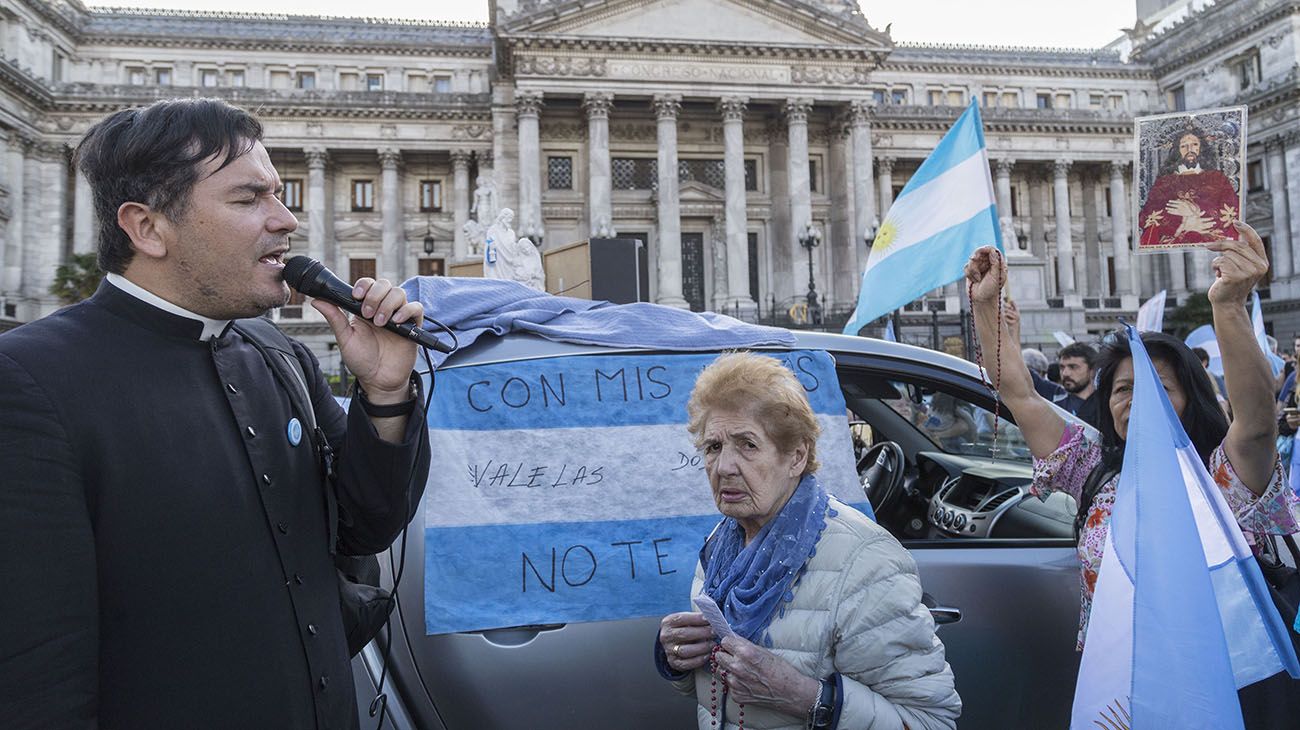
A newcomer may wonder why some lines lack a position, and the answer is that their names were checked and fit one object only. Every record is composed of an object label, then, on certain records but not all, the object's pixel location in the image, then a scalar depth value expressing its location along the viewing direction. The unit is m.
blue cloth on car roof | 3.23
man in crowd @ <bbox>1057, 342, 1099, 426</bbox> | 6.69
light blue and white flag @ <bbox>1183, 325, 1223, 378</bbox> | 11.73
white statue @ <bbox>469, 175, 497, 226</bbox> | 25.48
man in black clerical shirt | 1.50
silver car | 2.70
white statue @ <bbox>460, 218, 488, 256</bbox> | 24.59
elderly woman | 2.09
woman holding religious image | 2.62
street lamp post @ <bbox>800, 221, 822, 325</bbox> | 28.84
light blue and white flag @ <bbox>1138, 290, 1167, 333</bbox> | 9.80
